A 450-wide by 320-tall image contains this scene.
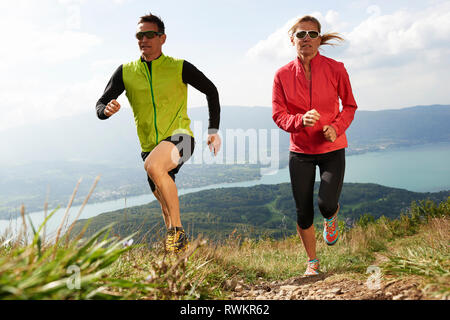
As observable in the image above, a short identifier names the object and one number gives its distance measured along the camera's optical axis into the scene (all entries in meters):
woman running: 4.04
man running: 3.89
